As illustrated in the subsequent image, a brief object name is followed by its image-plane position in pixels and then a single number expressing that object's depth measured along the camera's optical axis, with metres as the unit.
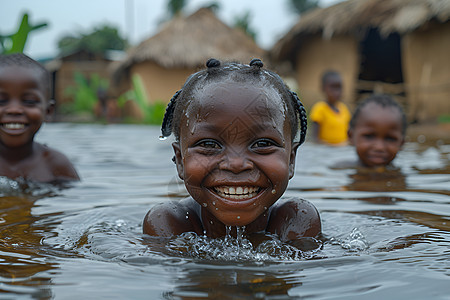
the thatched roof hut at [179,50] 21.08
